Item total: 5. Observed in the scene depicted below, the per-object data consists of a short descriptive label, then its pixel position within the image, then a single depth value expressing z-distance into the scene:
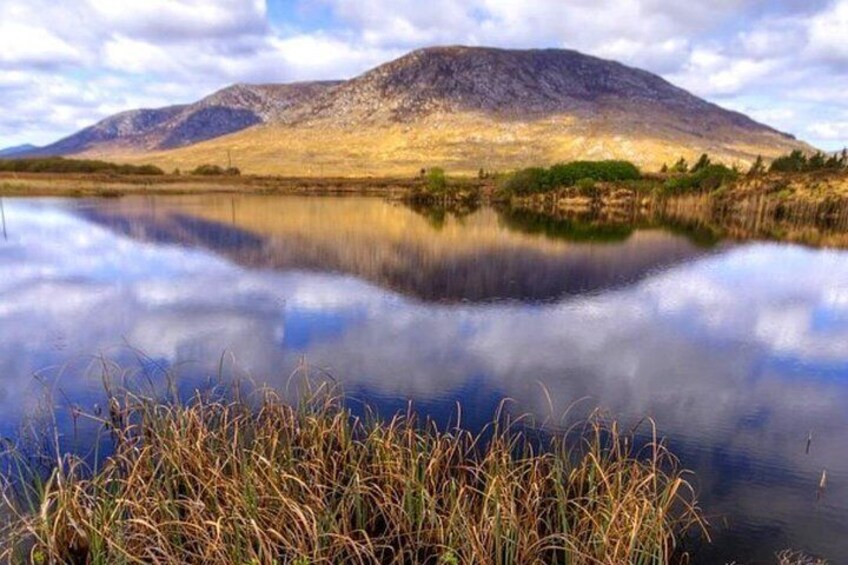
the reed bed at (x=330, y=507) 7.12
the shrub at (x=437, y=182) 87.62
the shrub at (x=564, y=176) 82.50
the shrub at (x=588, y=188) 79.88
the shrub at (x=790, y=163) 76.61
